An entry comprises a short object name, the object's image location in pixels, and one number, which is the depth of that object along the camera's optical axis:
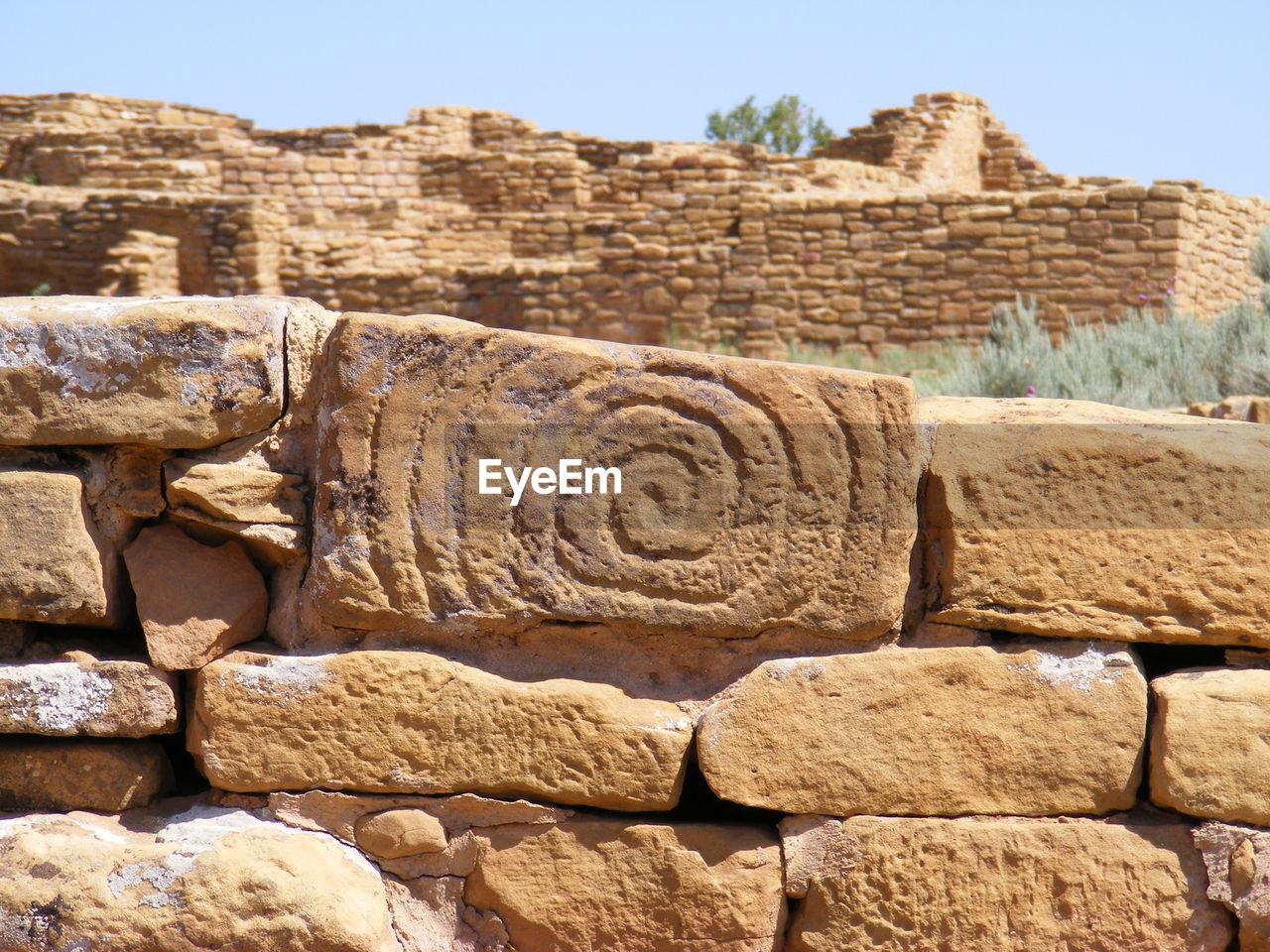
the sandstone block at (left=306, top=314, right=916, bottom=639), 1.96
